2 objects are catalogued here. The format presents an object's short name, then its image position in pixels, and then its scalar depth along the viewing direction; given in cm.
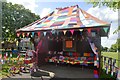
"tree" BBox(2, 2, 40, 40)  1093
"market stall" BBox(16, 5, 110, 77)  363
